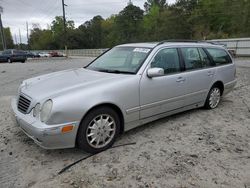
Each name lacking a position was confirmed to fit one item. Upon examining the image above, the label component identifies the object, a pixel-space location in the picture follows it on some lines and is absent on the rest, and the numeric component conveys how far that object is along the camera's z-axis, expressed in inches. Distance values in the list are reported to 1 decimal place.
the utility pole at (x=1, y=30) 1117.4
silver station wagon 92.4
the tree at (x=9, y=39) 2746.7
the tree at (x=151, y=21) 1932.7
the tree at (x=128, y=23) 2222.0
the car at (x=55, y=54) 1483.7
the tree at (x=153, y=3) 2498.9
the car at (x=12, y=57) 786.6
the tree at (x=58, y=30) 2415.4
